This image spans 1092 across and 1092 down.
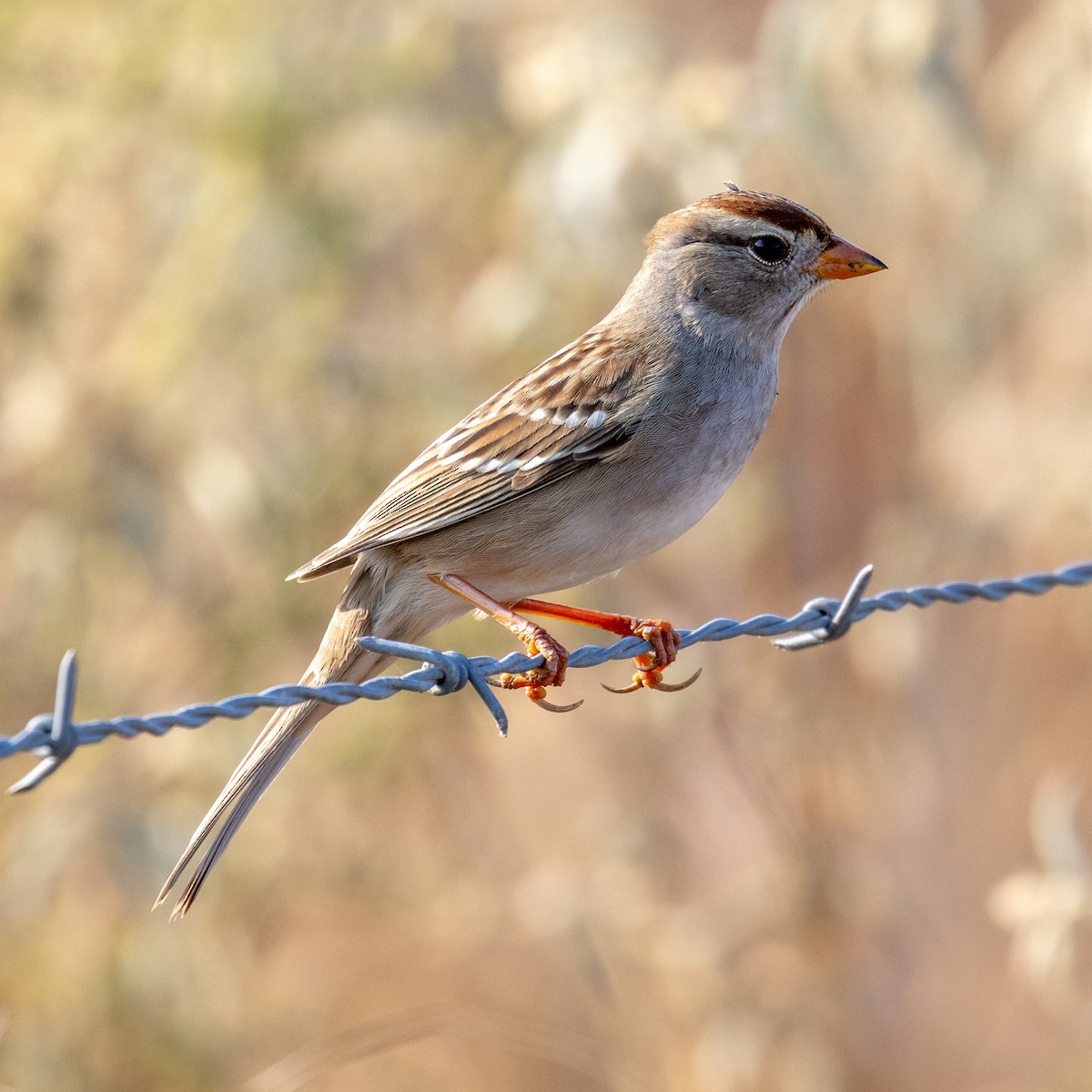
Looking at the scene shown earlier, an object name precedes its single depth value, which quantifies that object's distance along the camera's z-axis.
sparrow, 6.95
